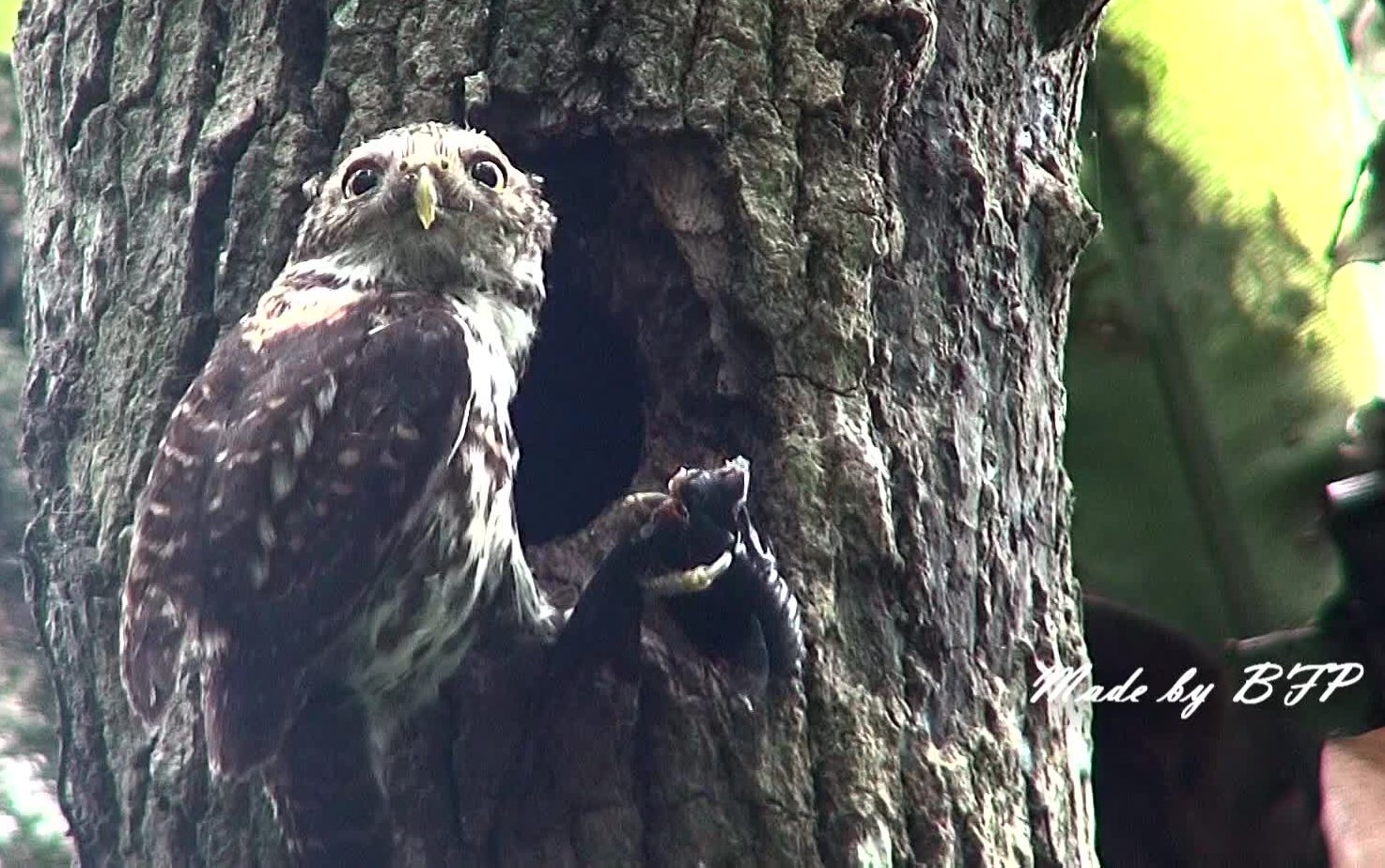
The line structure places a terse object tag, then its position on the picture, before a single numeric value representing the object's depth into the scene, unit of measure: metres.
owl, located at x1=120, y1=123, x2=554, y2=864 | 3.83
